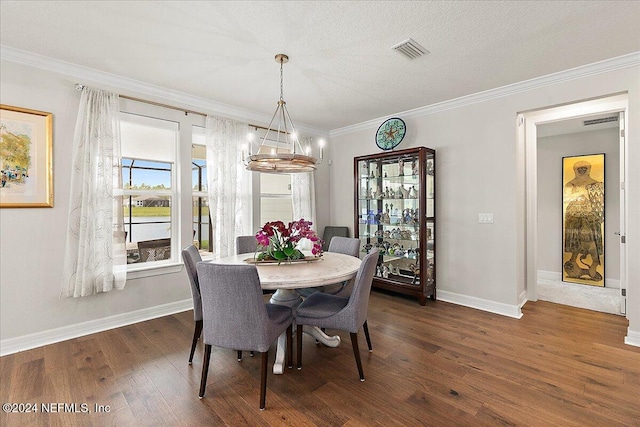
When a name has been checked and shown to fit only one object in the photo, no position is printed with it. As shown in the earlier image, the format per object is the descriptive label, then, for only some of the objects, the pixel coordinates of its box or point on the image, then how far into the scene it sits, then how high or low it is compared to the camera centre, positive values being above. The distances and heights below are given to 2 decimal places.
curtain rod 2.95 +1.26
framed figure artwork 4.56 -0.12
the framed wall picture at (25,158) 2.63 +0.50
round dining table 2.08 -0.46
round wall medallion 4.34 +1.17
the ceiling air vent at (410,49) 2.50 +1.42
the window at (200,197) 3.96 +0.20
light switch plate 3.67 -0.08
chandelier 2.49 +0.44
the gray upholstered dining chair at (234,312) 1.85 -0.64
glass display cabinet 3.96 -0.06
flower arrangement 2.63 -0.24
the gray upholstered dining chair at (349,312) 2.24 -0.78
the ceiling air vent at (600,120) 4.08 +1.28
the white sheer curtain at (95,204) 2.92 +0.09
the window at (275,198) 4.62 +0.22
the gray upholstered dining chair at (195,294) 2.42 -0.67
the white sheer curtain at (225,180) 3.83 +0.43
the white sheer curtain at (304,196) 4.86 +0.27
